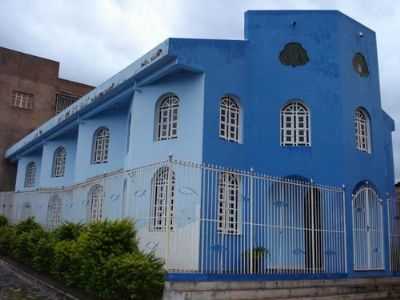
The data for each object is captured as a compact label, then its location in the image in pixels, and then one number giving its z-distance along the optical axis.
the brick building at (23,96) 27.36
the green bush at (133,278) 8.74
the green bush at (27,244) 13.42
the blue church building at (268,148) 11.35
